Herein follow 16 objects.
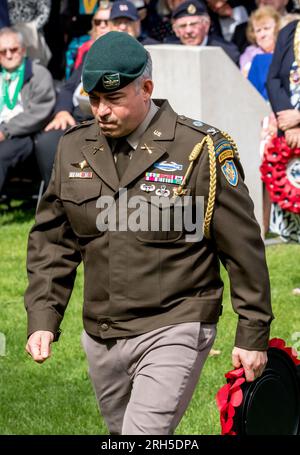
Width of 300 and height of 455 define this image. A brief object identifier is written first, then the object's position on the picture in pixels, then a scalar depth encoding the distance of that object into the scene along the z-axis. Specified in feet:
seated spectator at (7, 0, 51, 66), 43.75
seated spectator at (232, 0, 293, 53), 42.45
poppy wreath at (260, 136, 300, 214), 34.83
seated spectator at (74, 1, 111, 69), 40.63
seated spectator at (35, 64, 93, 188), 39.32
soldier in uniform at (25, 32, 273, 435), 15.66
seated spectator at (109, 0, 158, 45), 39.45
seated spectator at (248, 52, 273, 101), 38.29
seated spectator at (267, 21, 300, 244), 33.60
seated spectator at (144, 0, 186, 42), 44.19
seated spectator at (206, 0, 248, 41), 43.75
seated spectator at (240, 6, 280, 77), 39.17
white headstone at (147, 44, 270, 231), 35.22
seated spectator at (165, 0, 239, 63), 39.37
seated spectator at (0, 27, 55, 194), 39.34
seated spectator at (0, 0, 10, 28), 43.52
